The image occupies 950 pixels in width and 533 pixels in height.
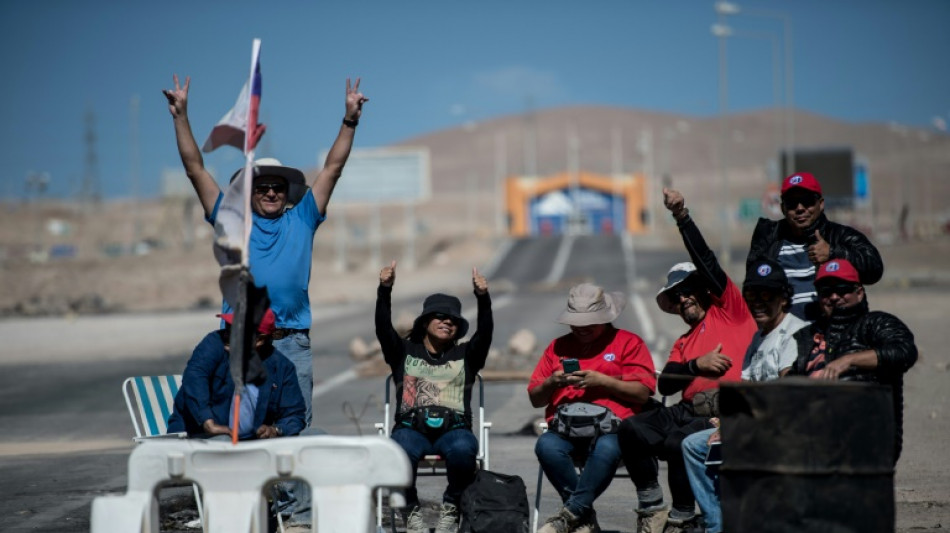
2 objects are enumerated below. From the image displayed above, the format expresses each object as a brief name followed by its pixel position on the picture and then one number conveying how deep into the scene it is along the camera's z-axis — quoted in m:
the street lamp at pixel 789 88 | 100.87
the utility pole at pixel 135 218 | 167.07
